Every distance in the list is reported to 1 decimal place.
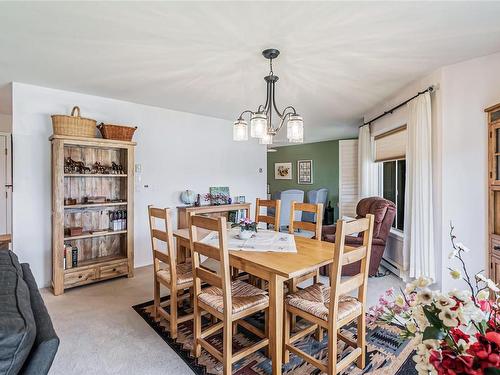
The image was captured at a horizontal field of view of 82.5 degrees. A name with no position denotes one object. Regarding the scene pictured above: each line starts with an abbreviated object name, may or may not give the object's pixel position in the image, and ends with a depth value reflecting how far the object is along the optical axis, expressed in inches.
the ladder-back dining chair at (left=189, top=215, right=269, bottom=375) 69.5
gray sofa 35.7
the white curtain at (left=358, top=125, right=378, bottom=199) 191.9
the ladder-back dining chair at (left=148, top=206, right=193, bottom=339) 89.7
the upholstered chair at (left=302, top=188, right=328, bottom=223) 288.8
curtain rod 117.8
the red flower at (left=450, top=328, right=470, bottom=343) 28.2
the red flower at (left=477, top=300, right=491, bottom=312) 30.1
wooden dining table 69.4
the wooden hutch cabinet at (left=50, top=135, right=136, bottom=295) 125.0
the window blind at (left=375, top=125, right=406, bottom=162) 153.5
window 165.0
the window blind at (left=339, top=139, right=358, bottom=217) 247.6
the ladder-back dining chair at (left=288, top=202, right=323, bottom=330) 95.1
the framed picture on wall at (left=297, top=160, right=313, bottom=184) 324.8
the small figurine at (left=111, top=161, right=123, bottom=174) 146.8
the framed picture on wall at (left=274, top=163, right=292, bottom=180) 346.9
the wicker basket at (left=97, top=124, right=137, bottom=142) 137.3
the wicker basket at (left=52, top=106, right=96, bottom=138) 123.9
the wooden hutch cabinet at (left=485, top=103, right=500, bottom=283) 96.7
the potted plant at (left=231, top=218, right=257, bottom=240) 100.1
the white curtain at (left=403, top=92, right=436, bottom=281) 118.2
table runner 88.0
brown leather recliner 139.3
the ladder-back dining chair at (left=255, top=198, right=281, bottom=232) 120.3
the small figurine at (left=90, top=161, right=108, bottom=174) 142.2
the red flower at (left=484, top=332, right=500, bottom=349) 25.4
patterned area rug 75.5
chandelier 93.1
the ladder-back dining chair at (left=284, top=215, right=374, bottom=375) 66.6
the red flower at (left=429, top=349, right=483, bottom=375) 25.2
